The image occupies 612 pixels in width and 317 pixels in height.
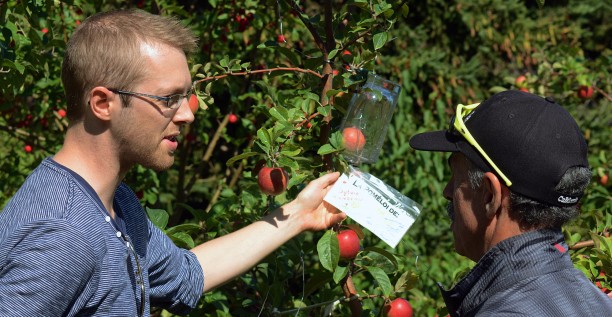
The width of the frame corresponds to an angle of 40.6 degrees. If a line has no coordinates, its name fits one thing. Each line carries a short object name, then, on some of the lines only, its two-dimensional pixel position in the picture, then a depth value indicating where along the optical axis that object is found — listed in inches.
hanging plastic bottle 87.1
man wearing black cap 59.4
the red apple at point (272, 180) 84.1
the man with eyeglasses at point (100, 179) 57.7
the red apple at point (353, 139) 86.2
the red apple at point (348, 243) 88.5
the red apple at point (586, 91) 155.6
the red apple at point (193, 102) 94.3
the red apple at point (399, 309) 92.1
